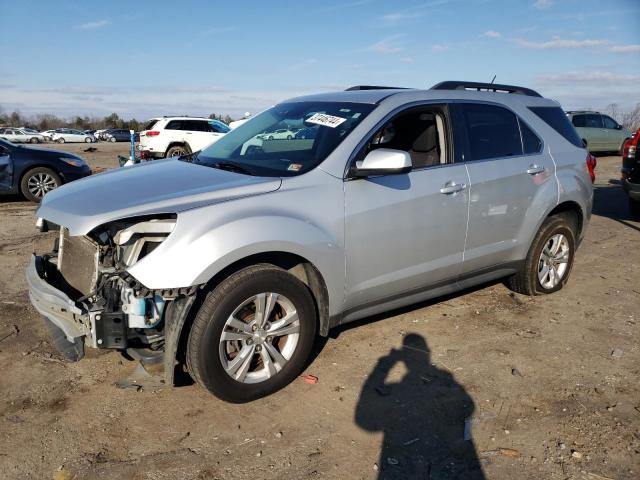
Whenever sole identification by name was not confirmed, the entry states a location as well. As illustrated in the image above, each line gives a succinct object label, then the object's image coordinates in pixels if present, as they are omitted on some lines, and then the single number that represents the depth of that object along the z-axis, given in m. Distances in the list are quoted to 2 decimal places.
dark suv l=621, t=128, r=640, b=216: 8.15
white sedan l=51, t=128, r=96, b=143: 53.97
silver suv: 2.91
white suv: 17.59
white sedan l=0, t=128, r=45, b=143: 49.12
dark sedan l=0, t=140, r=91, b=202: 9.80
